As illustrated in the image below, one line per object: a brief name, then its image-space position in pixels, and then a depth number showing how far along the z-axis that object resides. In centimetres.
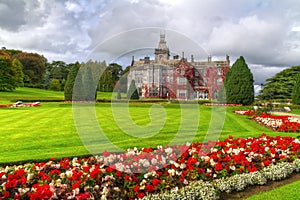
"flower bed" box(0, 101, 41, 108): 2269
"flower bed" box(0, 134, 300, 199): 432
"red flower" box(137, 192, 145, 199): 429
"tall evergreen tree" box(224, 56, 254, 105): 2454
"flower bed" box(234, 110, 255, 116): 1765
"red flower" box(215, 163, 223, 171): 555
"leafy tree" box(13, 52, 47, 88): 6494
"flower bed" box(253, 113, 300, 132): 1198
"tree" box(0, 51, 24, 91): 4591
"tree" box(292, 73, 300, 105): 2596
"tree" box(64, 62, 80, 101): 3050
